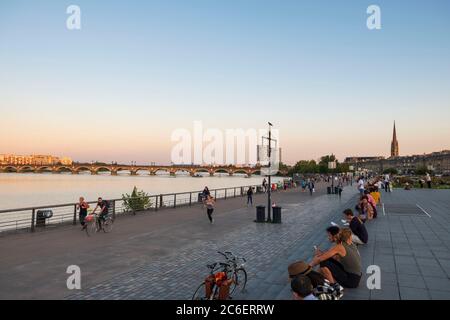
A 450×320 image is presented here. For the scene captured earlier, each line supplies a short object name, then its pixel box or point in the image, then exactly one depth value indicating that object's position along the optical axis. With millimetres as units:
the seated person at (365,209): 14953
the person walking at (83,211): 15416
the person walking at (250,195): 26520
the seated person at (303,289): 4453
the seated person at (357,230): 10477
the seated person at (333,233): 6953
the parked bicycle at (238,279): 7003
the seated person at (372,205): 17234
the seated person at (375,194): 21891
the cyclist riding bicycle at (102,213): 14359
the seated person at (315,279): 5220
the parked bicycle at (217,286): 6105
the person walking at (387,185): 37475
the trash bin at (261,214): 17552
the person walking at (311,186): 37828
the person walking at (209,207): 17016
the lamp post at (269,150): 18073
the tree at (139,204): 21147
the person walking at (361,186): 28991
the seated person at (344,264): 6777
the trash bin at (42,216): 14516
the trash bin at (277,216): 17344
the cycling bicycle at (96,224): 13451
